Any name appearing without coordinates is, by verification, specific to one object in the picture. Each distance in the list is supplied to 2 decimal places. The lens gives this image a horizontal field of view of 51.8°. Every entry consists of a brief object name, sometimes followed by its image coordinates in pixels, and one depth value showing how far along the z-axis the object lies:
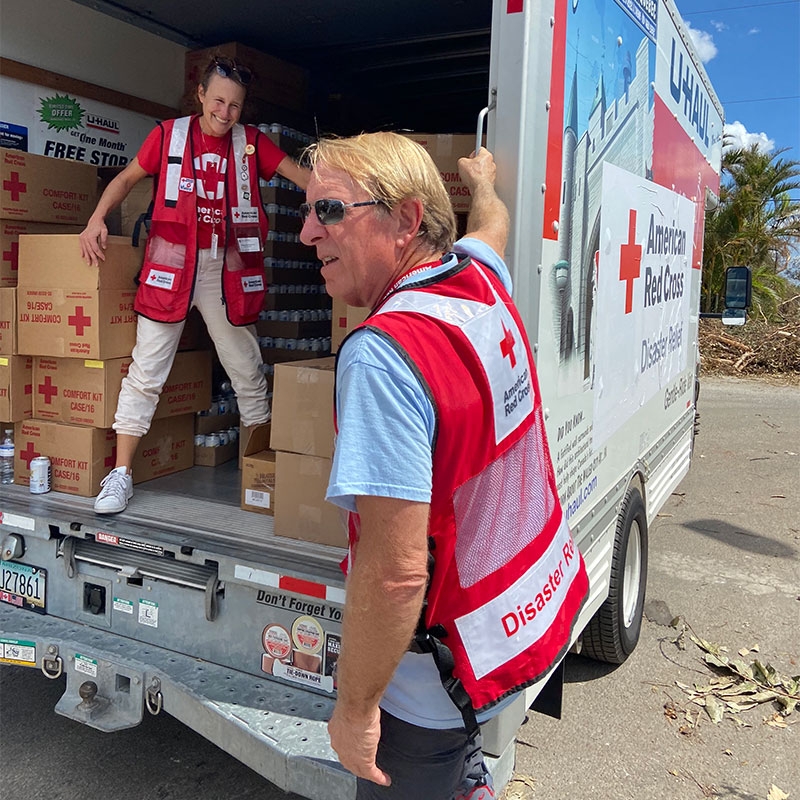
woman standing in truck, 3.35
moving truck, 2.22
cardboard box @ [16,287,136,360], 3.26
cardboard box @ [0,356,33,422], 3.36
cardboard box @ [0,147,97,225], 3.47
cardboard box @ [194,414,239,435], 3.95
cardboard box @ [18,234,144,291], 3.26
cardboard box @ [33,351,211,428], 3.34
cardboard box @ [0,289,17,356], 3.38
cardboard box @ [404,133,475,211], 2.81
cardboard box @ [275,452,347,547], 2.75
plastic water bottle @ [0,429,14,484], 3.42
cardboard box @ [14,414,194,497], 3.30
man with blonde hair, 1.38
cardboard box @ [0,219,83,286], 3.49
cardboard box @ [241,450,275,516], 3.13
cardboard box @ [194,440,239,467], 3.93
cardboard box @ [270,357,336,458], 2.76
